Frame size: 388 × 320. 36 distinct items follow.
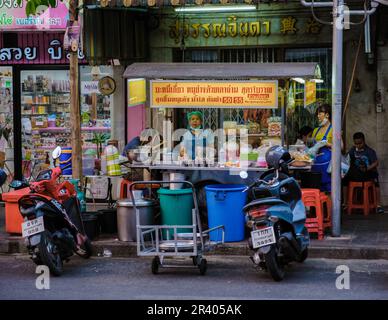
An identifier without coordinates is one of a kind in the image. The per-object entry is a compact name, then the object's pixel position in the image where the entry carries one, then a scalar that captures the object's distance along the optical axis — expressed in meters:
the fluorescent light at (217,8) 13.27
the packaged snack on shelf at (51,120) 14.53
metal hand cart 8.47
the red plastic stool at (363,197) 12.70
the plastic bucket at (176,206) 10.15
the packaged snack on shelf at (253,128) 11.69
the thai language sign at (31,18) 13.62
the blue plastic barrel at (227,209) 10.07
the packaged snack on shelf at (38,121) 14.55
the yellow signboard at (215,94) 11.16
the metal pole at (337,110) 10.36
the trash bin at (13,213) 10.75
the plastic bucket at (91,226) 10.54
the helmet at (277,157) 8.55
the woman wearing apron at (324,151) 11.39
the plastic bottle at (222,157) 11.34
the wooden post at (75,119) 11.31
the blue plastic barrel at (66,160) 13.75
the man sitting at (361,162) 12.76
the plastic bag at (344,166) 10.97
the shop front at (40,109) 14.31
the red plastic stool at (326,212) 10.94
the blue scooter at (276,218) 8.00
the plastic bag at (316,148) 11.34
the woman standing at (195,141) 11.46
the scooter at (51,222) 8.41
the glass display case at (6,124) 14.55
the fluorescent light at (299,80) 11.40
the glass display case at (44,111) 14.50
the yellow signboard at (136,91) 11.59
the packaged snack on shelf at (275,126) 11.48
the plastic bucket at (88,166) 14.34
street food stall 11.10
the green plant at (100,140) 14.33
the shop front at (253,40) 13.45
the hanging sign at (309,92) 11.45
